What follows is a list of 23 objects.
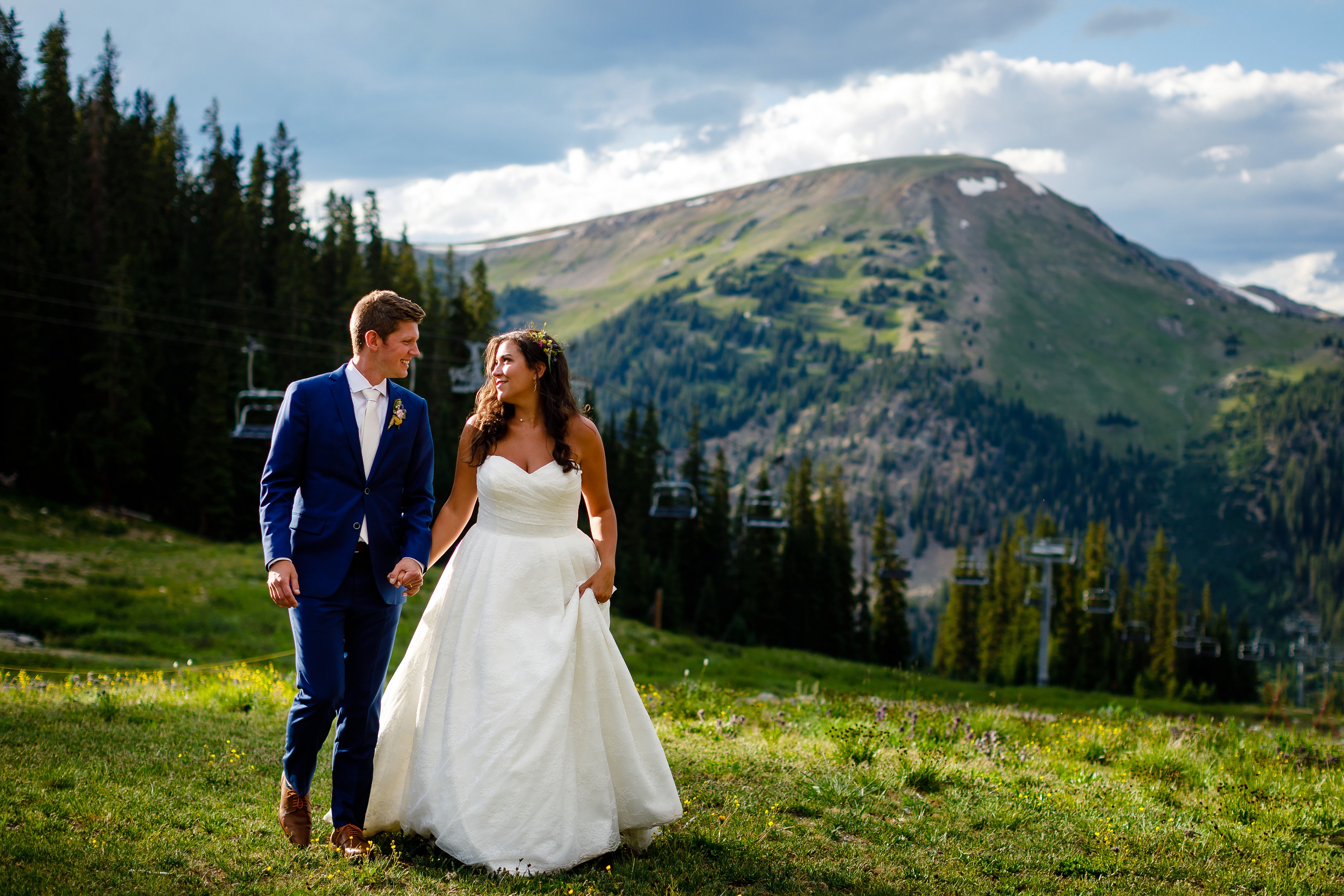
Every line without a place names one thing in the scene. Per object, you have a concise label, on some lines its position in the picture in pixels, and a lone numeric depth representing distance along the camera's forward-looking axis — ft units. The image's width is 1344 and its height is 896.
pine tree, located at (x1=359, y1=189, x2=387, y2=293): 215.10
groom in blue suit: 16.80
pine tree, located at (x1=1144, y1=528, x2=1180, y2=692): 302.86
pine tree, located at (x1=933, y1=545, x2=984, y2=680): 340.80
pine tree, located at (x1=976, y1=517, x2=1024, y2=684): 320.29
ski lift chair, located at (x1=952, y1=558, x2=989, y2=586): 222.28
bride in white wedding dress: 16.60
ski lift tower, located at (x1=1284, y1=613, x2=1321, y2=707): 272.92
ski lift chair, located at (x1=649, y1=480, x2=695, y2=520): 138.82
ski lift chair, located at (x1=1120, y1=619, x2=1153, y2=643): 260.21
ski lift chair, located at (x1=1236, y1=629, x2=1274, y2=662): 278.87
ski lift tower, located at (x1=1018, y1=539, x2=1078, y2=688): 184.03
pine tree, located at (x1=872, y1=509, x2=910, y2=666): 270.67
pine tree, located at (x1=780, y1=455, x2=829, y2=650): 260.21
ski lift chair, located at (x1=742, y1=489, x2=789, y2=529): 153.89
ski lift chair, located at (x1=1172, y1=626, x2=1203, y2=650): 277.23
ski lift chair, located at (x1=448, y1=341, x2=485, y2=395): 104.58
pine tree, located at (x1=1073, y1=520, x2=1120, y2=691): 290.76
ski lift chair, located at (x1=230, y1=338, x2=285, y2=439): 104.78
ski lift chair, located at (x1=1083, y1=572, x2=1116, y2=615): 213.93
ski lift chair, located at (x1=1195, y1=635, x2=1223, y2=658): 286.87
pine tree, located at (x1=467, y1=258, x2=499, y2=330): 224.33
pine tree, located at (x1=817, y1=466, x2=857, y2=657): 264.72
